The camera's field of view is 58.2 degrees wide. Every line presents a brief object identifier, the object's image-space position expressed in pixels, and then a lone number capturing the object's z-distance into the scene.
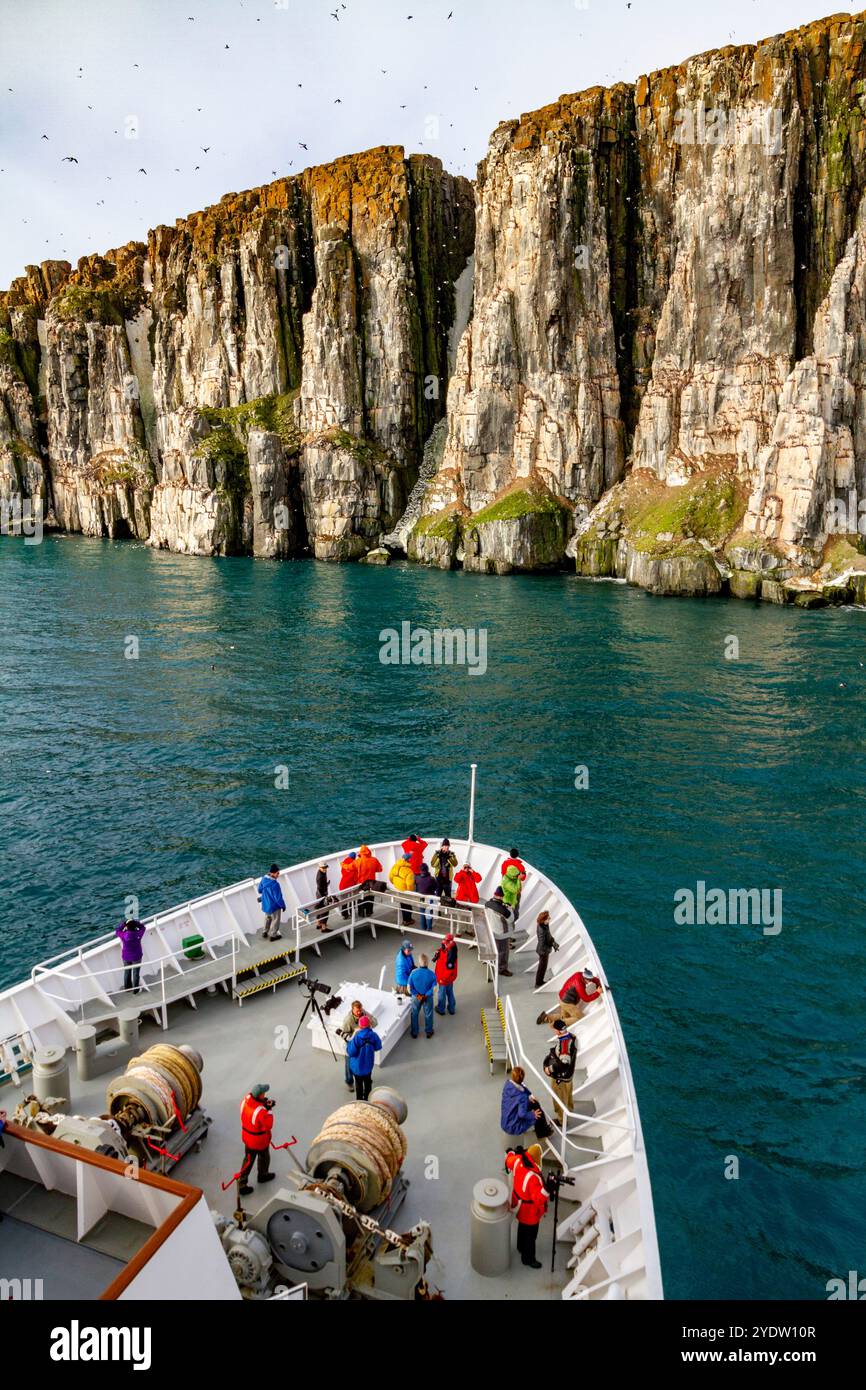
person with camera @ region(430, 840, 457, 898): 20.42
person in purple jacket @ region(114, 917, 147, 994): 17.16
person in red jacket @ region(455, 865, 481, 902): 19.77
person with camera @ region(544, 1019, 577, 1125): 13.42
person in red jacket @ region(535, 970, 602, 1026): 15.98
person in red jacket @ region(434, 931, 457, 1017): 16.70
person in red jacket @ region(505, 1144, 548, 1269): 11.02
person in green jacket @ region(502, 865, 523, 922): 19.72
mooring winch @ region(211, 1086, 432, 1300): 10.09
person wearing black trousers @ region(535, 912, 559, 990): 17.42
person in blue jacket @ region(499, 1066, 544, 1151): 12.85
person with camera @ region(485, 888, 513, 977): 18.00
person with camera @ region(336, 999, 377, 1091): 14.06
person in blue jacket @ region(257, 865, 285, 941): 19.14
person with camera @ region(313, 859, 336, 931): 19.30
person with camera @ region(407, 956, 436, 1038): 16.02
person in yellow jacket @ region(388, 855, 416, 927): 20.22
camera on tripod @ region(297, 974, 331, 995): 14.80
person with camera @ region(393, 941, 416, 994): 16.78
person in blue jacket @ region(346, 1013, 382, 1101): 13.69
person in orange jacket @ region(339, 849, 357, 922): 20.34
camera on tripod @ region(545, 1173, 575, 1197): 11.76
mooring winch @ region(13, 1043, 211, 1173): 11.21
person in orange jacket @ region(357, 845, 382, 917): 20.39
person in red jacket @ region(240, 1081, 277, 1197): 11.95
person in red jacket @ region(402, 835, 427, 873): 21.22
